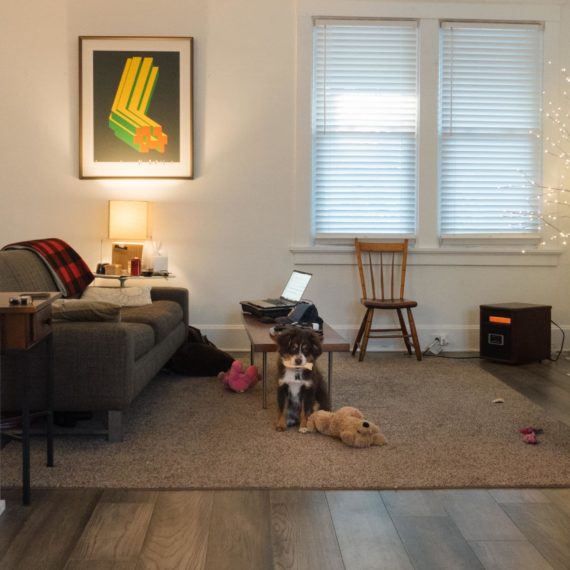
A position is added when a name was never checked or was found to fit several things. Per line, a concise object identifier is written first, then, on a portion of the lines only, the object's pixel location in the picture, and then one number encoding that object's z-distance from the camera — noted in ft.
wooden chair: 16.87
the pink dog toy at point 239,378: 13.60
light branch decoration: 18.33
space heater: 16.66
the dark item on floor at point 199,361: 15.23
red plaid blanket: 14.01
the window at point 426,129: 18.03
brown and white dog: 10.62
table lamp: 16.96
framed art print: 17.62
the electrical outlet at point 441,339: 18.34
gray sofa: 10.11
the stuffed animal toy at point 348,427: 10.09
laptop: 14.48
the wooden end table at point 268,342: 11.48
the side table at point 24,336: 7.74
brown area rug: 8.79
